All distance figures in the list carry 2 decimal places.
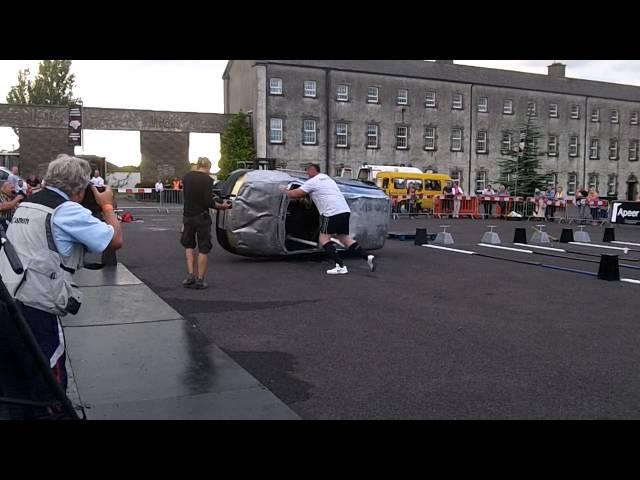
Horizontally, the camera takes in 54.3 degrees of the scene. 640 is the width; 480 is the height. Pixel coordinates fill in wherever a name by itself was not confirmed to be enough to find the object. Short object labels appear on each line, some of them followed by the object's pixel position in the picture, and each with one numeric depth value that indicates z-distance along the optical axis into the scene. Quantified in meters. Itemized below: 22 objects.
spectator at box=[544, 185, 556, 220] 29.20
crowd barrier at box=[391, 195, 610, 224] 29.05
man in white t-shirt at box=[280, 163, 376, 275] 10.23
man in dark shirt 8.51
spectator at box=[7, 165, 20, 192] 16.24
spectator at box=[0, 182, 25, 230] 9.51
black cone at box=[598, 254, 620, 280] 9.62
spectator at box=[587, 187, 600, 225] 27.59
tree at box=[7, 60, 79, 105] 64.56
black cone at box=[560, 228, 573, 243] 16.48
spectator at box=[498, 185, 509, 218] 29.42
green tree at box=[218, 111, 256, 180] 42.94
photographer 3.38
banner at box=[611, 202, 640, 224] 23.89
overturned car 10.70
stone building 44.50
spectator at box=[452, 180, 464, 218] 29.00
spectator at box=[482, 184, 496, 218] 29.55
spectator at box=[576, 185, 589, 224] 27.53
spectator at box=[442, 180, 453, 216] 29.39
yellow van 32.19
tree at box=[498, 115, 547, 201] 35.25
